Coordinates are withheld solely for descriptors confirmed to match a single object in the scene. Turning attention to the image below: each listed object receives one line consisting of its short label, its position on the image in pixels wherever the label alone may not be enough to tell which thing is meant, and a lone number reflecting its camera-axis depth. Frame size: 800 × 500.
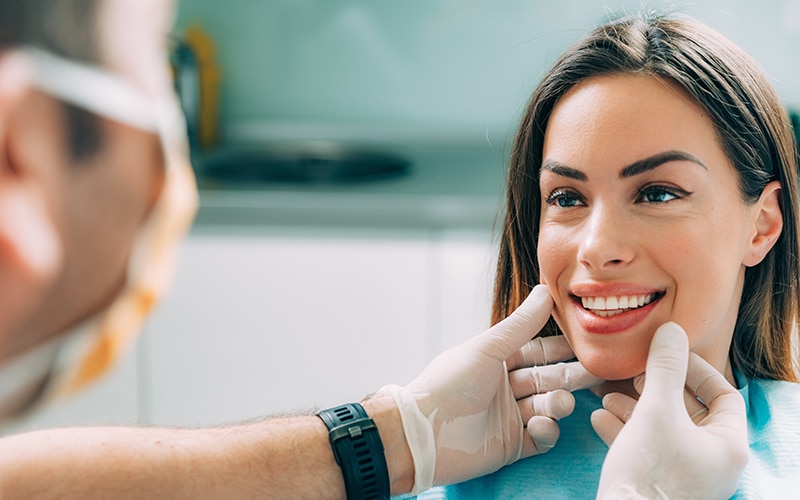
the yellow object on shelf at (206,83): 2.86
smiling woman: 1.21
